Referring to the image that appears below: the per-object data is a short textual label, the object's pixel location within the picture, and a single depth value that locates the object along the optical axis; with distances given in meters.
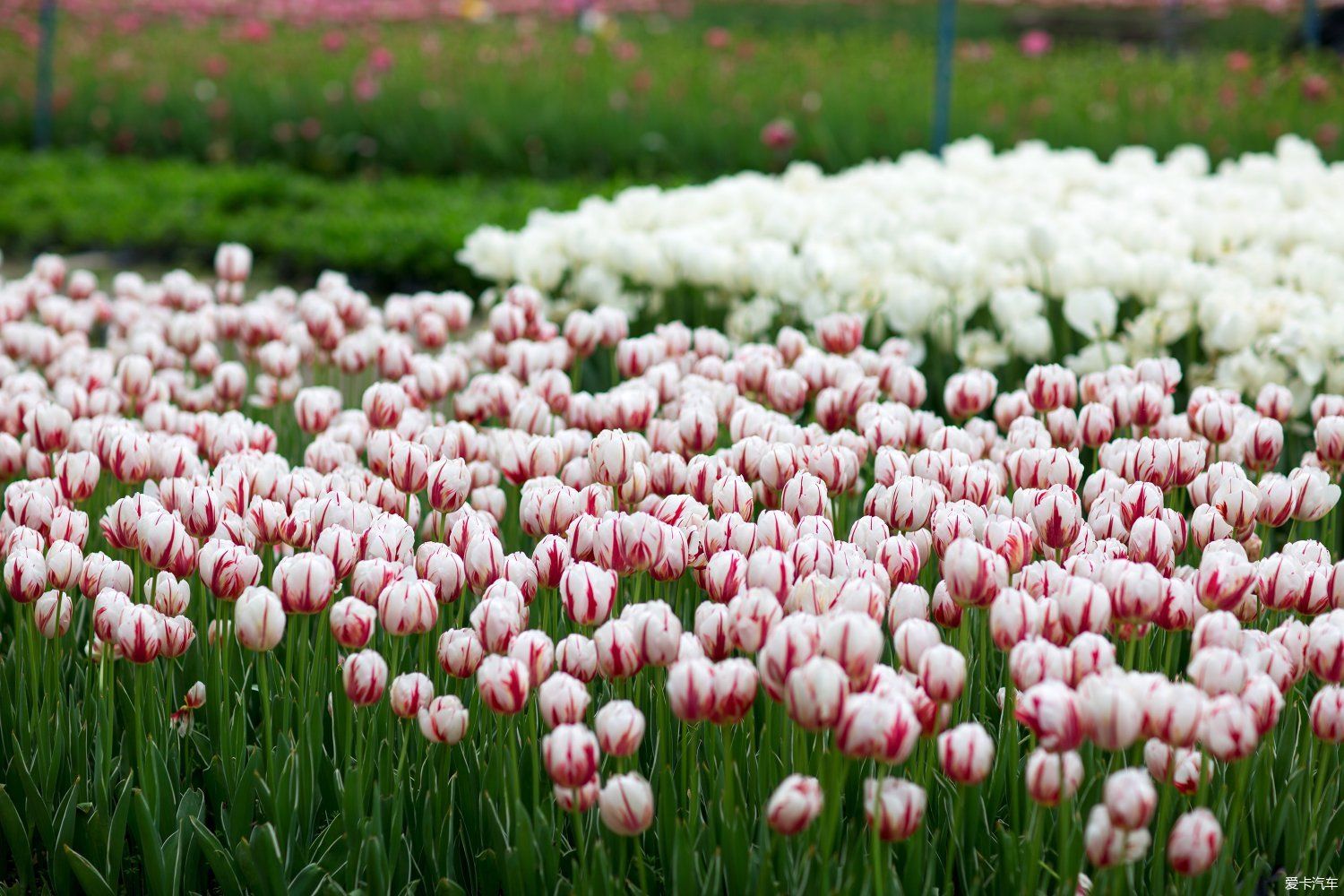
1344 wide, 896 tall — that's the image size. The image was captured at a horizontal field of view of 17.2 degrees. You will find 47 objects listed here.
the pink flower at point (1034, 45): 18.00
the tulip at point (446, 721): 3.66
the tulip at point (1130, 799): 3.42
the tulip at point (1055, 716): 3.47
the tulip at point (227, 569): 3.77
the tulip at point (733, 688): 3.53
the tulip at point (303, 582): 3.72
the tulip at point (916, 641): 3.58
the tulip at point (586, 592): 3.67
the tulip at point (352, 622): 3.72
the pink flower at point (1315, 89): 11.88
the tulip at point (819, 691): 3.46
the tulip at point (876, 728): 3.45
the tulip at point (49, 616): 3.83
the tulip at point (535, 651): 3.64
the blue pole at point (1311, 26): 16.89
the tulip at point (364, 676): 3.70
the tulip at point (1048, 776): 3.49
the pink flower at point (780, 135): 10.30
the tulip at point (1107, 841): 3.44
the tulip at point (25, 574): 3.80
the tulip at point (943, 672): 3.53
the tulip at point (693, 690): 3.53
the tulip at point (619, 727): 3.57
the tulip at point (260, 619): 3.70
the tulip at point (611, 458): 3.95
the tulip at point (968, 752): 3.50
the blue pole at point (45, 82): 14.80
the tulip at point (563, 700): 3.58
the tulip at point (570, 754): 3.53
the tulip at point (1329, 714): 3.60
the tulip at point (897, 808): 3.50
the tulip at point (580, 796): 3.55
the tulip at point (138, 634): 3.72
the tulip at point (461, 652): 3.71
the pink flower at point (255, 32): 17.94
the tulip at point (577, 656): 3.67
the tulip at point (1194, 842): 3.46
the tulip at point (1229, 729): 3.49
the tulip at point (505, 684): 3.60
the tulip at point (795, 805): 3.47
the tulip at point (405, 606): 3.70
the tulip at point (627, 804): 3.53
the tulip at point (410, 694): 3.70
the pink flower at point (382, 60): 14.80
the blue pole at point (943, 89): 9.59
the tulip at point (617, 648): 3.61
